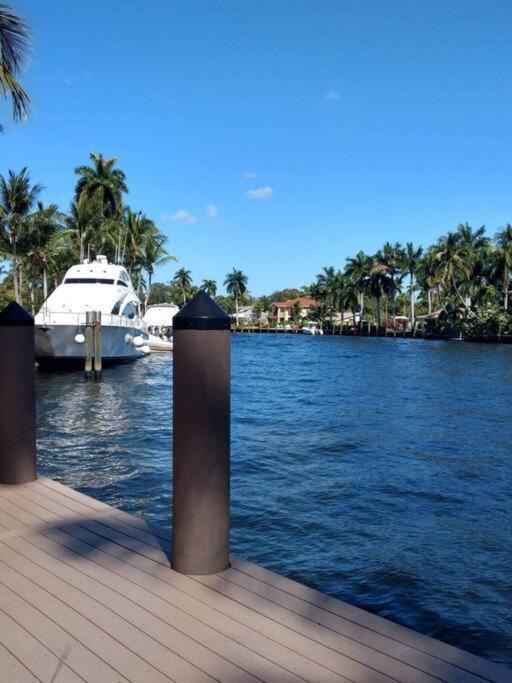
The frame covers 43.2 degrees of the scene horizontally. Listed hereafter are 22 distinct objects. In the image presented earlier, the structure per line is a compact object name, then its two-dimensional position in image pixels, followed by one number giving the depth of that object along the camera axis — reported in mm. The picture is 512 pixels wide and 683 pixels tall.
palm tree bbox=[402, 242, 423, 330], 94250
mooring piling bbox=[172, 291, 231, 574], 3867
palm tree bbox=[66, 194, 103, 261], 52312
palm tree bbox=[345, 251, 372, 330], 102750
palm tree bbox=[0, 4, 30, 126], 10203
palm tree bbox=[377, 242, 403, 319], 95000
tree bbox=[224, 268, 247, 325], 143125
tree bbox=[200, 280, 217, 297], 147588
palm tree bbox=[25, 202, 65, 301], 46000
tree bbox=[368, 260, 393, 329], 96062
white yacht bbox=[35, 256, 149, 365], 27531
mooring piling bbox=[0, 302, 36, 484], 5684
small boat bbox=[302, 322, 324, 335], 117188
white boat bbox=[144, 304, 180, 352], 56375
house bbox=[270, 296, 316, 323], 148750
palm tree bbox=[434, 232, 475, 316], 75500
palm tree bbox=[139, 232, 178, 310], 60750
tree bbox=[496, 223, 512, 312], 70625
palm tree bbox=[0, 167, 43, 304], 41812
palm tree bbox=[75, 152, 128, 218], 55281
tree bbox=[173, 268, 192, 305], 136500
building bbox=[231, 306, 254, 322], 145212
